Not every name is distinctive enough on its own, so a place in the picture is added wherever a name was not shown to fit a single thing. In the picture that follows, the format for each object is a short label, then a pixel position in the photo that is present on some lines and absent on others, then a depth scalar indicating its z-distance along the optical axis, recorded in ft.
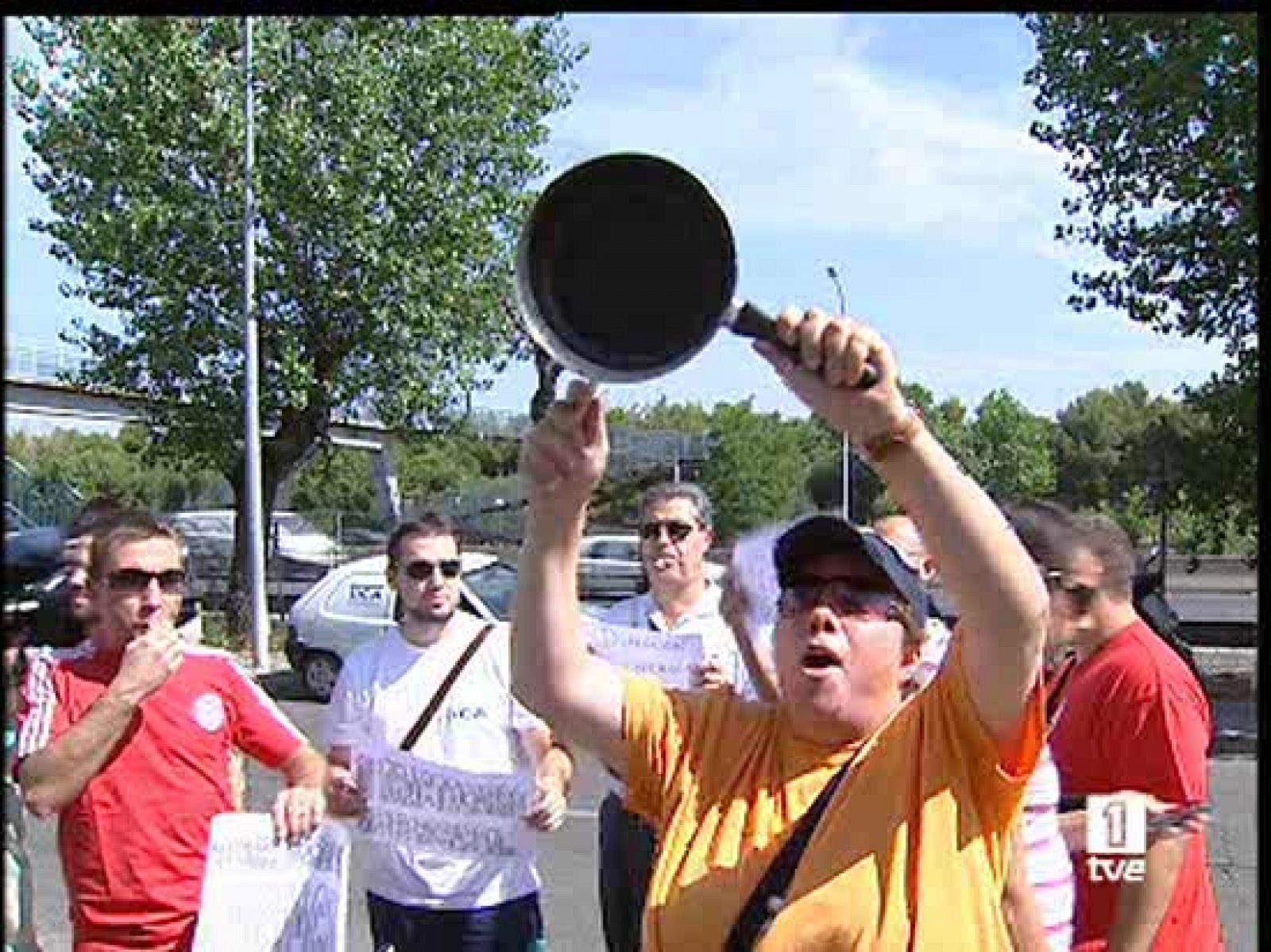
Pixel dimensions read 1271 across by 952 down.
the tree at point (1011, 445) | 214.69
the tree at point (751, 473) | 173.37
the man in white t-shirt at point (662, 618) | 17.60
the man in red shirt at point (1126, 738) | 11.62
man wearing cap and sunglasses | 7.40
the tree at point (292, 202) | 74.18
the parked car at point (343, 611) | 53.83
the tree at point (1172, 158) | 48.96
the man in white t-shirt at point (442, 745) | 15.37
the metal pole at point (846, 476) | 72.02
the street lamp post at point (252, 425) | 71.92
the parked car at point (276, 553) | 101.35
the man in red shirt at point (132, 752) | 12.69
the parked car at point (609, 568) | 87.51
